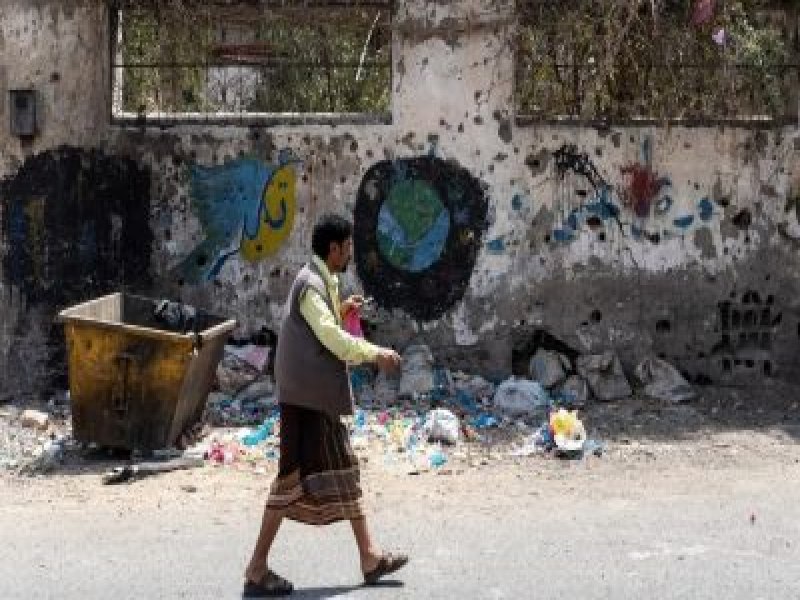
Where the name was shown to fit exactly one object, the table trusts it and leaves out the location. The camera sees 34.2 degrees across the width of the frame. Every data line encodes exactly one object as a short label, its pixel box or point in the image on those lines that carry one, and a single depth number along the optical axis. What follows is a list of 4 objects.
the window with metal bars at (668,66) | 9.40
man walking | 5.47
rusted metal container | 7.65
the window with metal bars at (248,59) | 9.39
